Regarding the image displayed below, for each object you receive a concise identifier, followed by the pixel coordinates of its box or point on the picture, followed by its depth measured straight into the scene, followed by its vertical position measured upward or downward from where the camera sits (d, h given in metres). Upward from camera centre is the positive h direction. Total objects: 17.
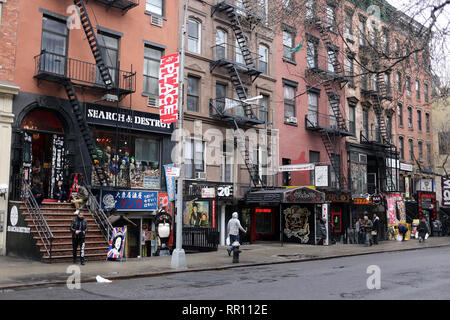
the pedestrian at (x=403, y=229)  28.97 -1.41
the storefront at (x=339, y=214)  26.62 -0.42
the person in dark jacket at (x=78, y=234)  14.08 -0.87
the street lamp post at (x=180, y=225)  13.98 -0.58
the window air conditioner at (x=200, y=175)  22.06 +1.61
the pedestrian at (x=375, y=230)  25.77 -1.34
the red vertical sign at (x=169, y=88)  15.34 +4.31
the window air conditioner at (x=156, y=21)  21.12 +9.00
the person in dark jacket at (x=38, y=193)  15.83 +0.48
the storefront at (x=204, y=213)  19.48 -0.27
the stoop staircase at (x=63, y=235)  14.55 -1.00
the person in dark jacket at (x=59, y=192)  17.42 +0.59
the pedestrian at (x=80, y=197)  16.91 +0.39
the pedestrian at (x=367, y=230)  24.86 -1.28
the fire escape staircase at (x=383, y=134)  32.38 +5.60
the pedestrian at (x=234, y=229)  17.27 -0.85
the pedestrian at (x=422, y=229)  27.86 -1.34
